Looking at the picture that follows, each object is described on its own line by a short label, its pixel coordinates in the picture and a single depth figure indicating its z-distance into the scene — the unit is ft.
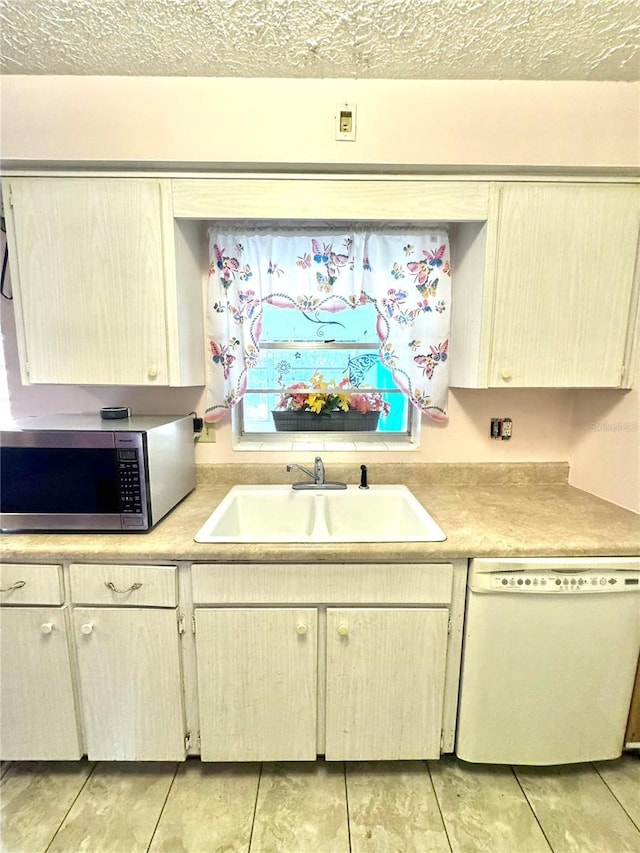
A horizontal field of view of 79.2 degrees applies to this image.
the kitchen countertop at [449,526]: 4.01
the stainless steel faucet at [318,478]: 5.65
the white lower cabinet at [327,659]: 4.12
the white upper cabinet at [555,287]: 4.62
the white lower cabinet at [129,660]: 4.11
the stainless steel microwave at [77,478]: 4.21
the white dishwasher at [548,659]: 4.13
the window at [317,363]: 5.98
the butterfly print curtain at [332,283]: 5.47
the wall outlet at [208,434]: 5.97
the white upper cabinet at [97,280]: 4.51
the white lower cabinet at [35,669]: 4.10
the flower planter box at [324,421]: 6.23
